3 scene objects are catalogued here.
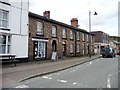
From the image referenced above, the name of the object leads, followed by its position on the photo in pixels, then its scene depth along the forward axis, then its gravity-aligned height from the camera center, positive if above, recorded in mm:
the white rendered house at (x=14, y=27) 8336 +1809
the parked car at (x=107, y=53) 15793 -1152
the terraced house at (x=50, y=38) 10278 +1090
